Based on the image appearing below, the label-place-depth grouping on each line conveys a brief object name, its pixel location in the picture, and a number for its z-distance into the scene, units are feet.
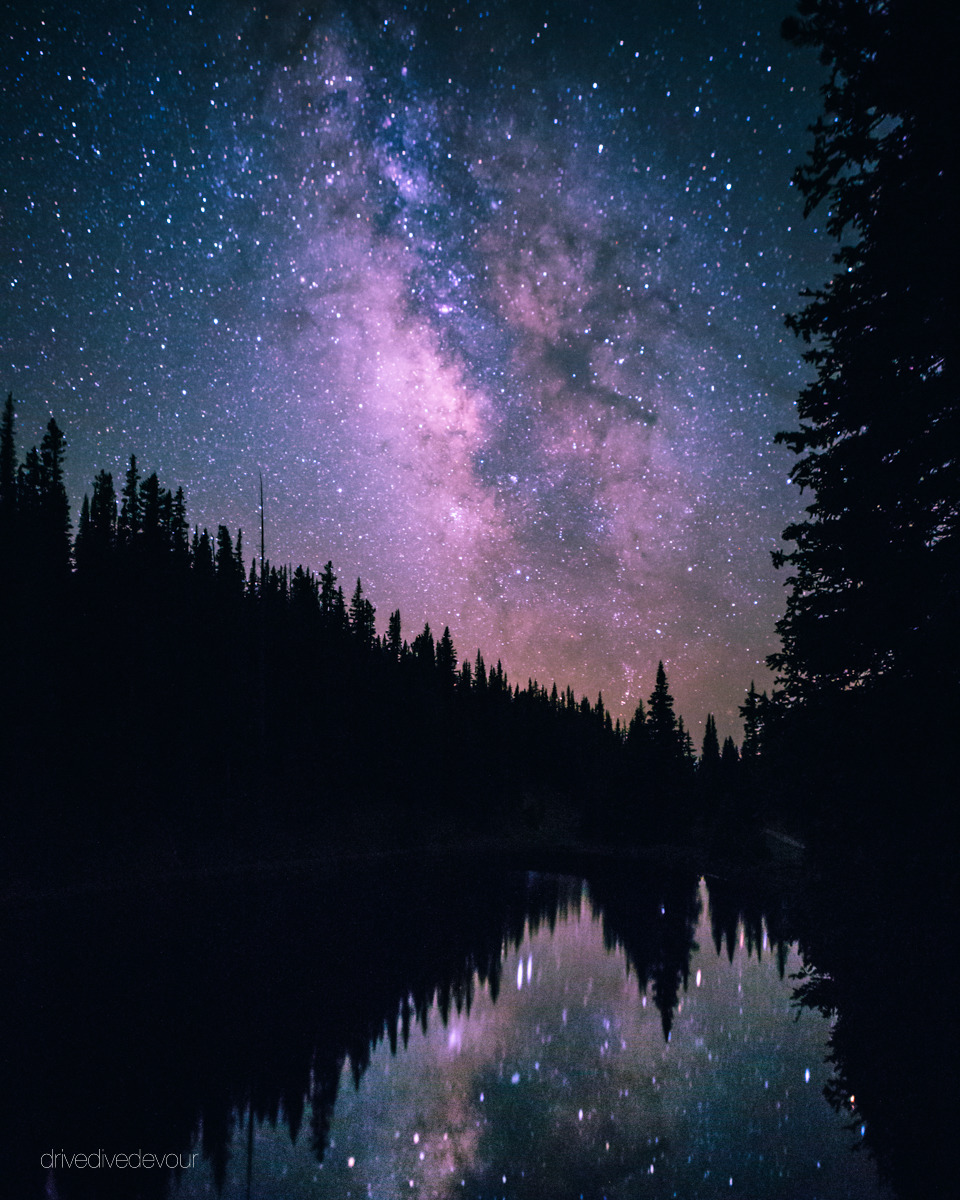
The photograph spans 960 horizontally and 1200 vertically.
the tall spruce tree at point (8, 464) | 117.24
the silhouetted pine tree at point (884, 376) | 25.50
